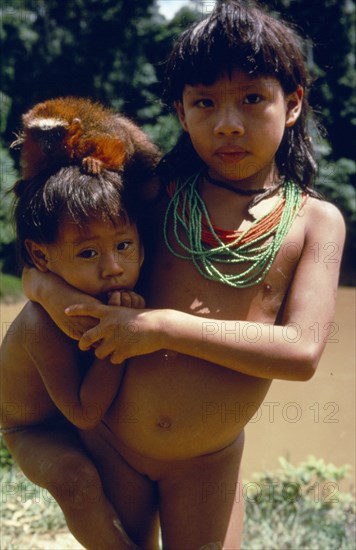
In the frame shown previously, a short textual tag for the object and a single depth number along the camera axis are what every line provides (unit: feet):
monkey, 4.79
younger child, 4.66
